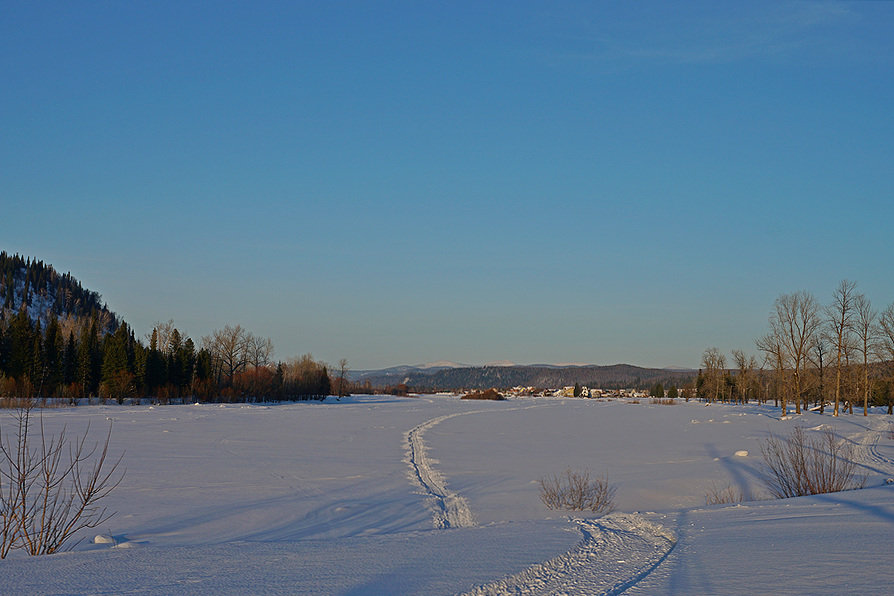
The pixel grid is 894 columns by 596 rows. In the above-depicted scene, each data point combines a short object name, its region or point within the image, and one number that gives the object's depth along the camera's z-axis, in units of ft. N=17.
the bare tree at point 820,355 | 151.89
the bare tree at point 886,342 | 146.10
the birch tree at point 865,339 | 144.97
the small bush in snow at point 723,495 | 39.34
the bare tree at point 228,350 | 279.49
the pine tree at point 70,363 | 182.93
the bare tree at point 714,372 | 296.71
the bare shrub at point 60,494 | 21.99
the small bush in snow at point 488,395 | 378.12
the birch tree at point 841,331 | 138.10
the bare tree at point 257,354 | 303.81
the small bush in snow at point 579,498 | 36.06
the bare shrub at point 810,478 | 36.27
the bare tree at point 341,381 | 315.70
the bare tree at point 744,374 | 264.44
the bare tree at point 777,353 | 150.82
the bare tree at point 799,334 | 140.87
